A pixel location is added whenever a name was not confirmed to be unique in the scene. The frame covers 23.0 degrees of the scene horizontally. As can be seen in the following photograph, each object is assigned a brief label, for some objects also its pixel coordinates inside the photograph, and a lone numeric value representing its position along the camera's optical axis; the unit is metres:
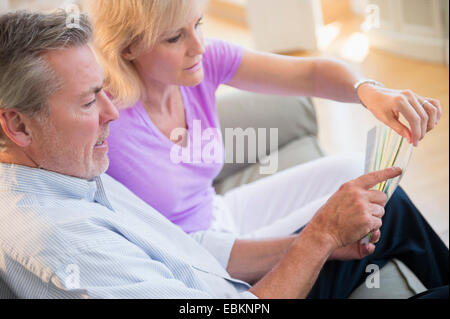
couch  2.39
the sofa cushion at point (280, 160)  2.37
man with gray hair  1.50
